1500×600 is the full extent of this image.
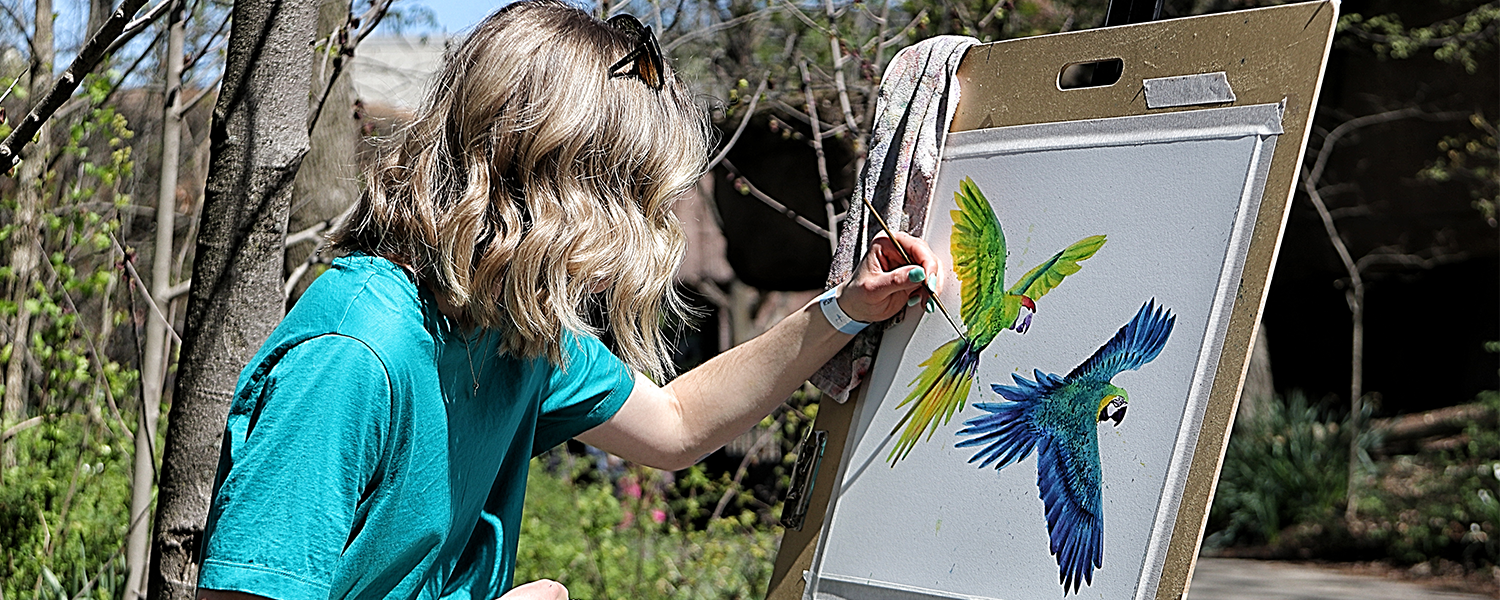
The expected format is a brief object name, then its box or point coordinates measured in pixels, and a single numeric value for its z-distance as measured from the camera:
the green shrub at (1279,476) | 7.20
